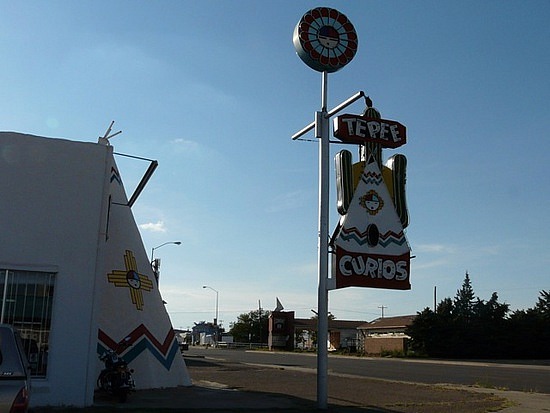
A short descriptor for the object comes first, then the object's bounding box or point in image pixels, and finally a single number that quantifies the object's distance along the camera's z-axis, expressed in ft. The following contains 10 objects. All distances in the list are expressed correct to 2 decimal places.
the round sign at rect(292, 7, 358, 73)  53.47
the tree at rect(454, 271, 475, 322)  214.77
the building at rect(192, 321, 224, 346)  397.56
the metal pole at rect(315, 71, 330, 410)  49.08
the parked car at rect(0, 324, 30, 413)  21.98
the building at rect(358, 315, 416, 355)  219.14
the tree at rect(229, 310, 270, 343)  397.62
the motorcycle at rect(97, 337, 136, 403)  49.42
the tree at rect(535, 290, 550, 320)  208.21
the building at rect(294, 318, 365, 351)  286.29
